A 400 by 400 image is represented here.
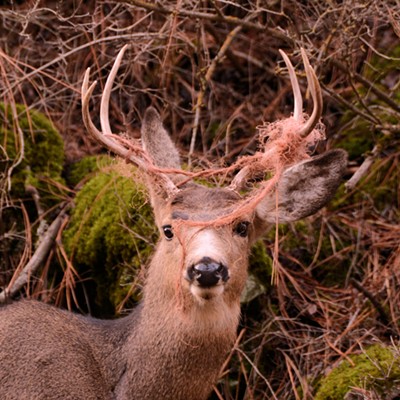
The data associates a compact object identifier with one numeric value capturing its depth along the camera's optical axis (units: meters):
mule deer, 9.67
